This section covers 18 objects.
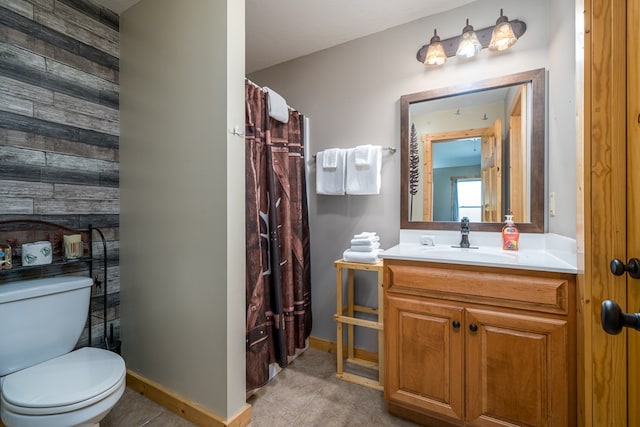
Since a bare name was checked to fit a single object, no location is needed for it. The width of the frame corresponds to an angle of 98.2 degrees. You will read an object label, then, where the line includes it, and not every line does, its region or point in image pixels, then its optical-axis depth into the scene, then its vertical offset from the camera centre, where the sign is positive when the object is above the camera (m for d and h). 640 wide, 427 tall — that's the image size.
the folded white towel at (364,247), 1.90 -0.24
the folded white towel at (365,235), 1.93 -0.16
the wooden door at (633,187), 0.82 +0.07
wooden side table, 1.81 -0.75
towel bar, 2.06 +0.47
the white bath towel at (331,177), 2.13 +0.28
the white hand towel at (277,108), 1.86 +0.73
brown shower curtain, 1.67 -0.19
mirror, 1.64 +0.38
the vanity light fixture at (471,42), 1.65 +1.08
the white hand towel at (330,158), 2.15 +0.42
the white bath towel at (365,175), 2.02 +0.28
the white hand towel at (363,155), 2.04 +0.42
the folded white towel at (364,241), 1.90 -0.20
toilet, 1.07 -0.72
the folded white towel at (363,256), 1.86 -0.30
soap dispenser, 1.63 -0.15
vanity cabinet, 1.16 -0.63
